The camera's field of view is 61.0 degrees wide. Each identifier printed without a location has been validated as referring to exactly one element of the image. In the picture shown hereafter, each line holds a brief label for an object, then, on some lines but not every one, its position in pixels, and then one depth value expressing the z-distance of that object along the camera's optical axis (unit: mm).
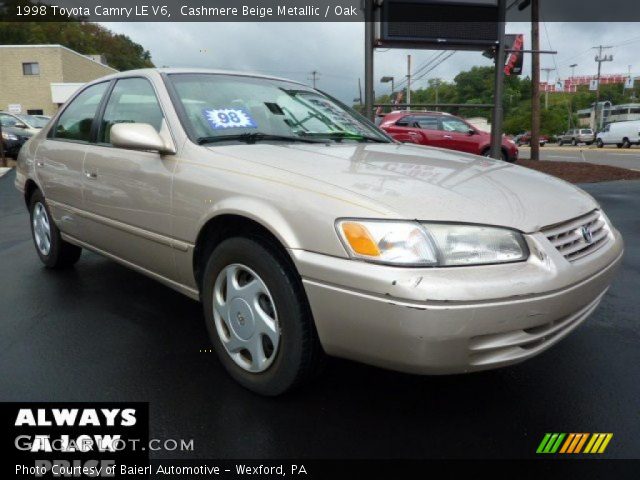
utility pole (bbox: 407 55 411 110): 48459
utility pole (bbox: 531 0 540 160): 15125
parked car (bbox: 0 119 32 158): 16719
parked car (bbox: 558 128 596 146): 52188
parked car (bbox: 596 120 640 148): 37188
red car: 13820
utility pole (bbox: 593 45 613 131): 73938
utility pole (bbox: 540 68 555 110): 85862
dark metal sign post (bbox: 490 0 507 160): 7949
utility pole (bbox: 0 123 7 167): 14898
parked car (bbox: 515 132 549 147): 56906
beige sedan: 1920
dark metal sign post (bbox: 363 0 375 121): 7786
